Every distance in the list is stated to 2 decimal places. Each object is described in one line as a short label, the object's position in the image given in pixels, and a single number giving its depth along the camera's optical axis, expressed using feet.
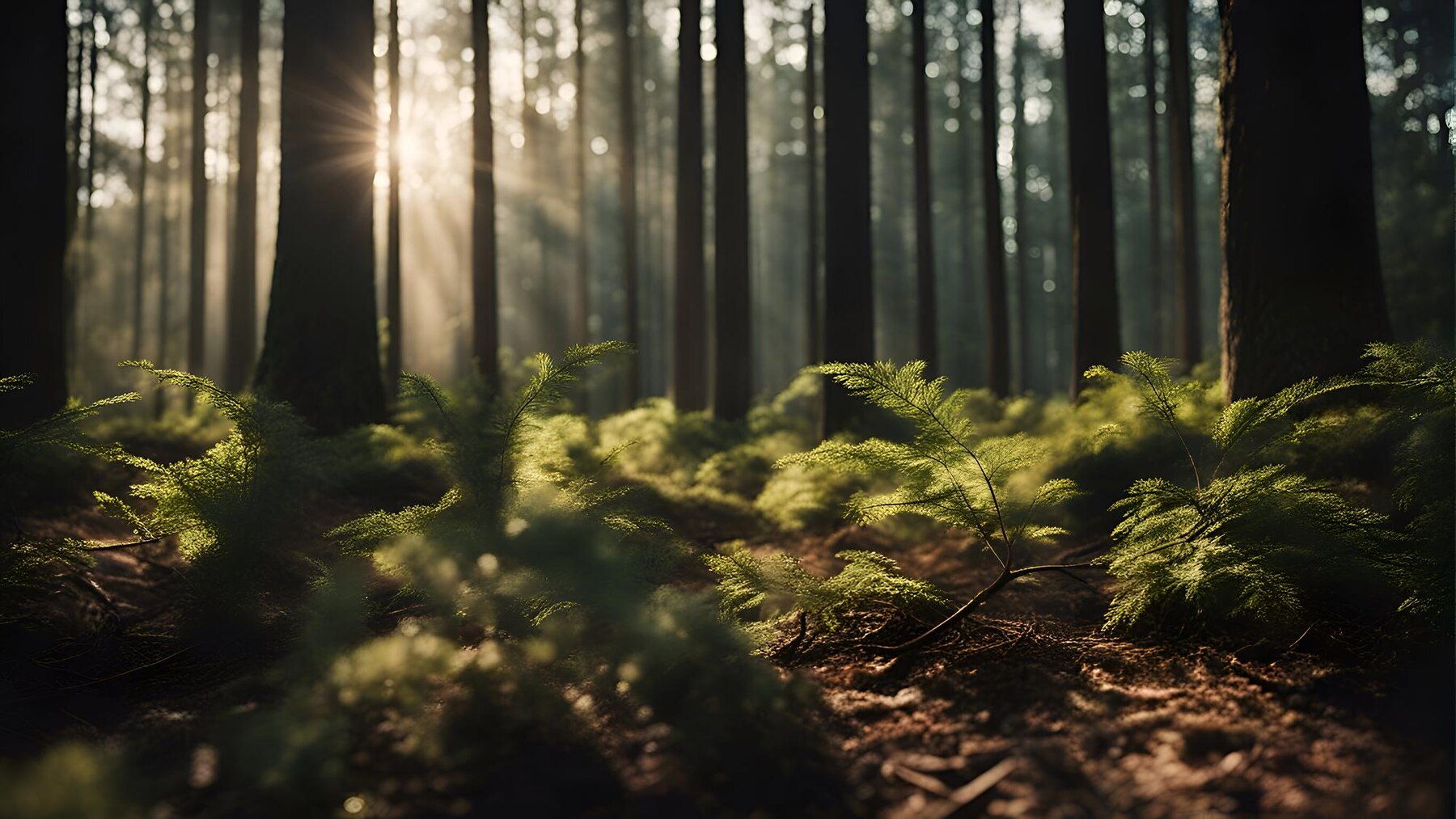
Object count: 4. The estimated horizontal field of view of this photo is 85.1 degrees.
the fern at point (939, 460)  13.28
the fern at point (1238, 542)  11.39
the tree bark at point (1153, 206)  64.85
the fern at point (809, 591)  12.51
